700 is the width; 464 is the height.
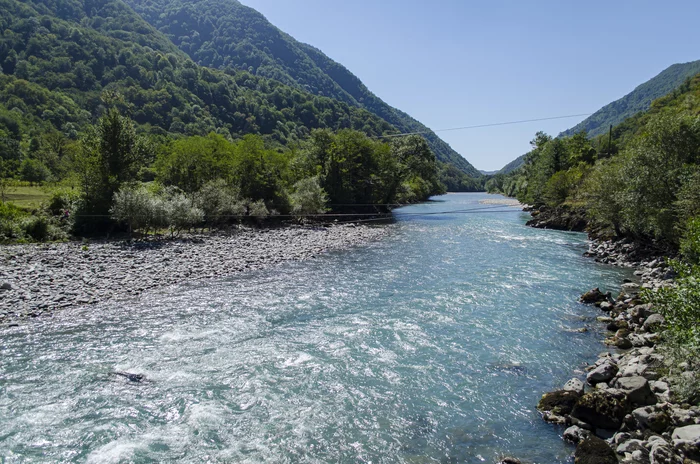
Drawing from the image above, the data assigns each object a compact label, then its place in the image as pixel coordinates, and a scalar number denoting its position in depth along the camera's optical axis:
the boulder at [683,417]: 7.49
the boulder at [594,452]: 6.94
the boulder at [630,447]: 7.18
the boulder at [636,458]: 6.86
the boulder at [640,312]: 13.92
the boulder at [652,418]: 7.70
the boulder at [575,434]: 7.91
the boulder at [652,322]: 12.35
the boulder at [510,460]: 7.21
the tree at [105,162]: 32.41
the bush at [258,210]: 43.81
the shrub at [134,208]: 30.31
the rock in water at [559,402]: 8.84
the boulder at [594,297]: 16.91
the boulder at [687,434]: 6.79
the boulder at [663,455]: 6.59
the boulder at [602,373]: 9.91
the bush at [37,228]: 28.88
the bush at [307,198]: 48.66
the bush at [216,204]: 39.56
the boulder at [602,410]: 8.23
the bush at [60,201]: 33.36
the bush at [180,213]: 32.41
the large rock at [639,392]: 8.62
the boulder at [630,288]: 18.36
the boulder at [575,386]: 9.13
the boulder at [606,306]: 15.80
